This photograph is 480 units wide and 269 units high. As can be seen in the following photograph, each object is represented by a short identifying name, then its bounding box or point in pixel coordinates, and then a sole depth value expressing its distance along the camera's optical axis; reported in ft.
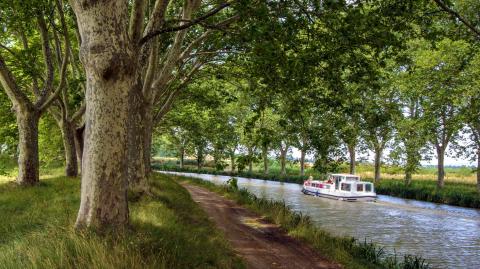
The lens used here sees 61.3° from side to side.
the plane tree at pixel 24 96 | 52.49
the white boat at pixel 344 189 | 116.16
